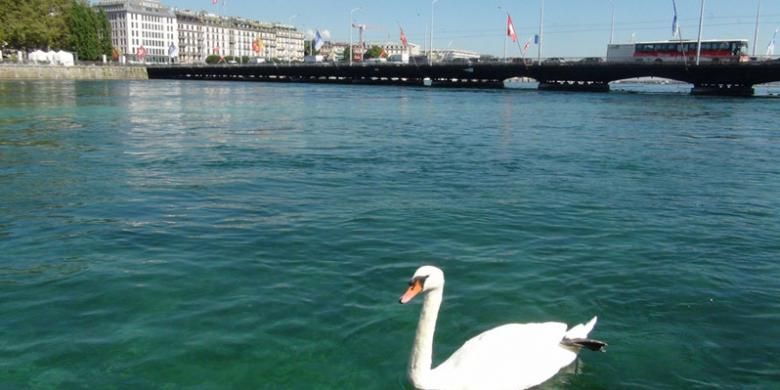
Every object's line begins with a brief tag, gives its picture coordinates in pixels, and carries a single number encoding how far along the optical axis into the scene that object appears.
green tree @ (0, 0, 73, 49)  105.75
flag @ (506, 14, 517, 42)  89.82
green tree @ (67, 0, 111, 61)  139.00
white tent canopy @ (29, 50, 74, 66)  113.75
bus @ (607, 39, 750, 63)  83.50
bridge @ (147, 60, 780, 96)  80.94
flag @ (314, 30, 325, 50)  117.13
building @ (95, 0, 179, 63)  186.91
